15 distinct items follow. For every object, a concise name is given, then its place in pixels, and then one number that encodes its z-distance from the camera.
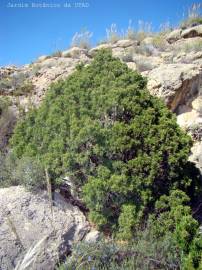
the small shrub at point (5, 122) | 7.72
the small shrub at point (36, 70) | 10.85
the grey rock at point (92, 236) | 4.31
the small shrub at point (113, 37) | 13.14
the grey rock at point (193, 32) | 11.57
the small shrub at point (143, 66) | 8.64
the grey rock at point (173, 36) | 11.99
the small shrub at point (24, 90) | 9.79
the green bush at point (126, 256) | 3.76
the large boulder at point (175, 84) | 7.00
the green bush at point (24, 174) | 4.66
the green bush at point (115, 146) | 4.38
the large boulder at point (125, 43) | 12.21
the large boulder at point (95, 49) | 11.96
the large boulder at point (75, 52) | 11.97
